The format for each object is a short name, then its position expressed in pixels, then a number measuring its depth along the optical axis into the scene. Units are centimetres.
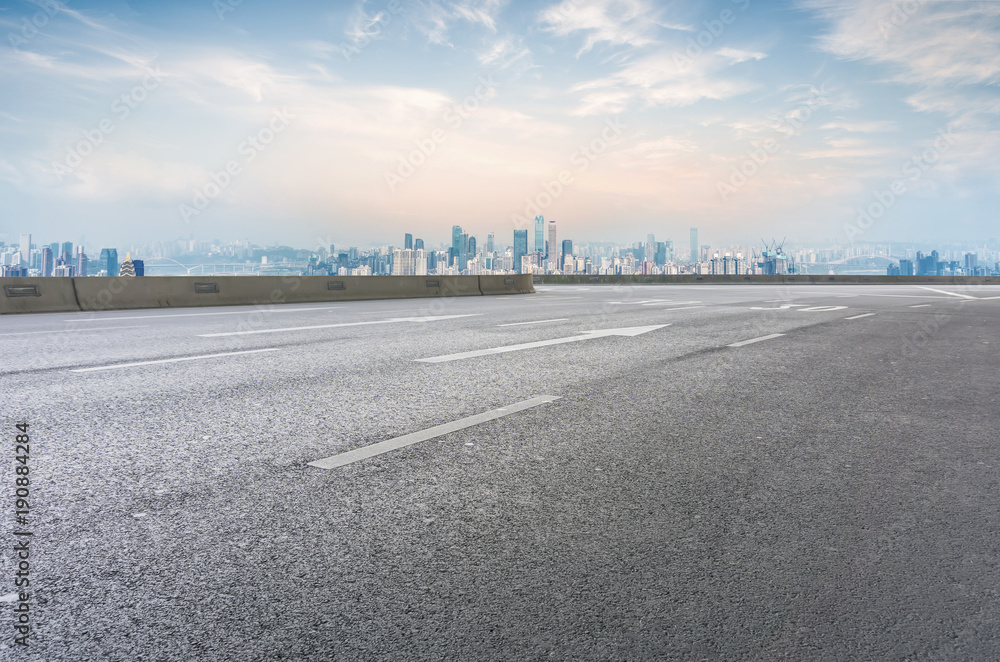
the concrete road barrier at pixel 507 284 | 2566
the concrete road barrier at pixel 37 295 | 1489
